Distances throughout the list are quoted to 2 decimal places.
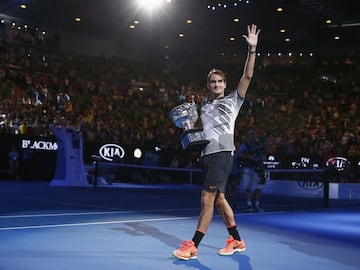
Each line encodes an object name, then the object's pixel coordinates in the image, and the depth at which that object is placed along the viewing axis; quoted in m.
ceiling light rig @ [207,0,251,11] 28.41
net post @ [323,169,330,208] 13.29
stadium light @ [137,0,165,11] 27.20
